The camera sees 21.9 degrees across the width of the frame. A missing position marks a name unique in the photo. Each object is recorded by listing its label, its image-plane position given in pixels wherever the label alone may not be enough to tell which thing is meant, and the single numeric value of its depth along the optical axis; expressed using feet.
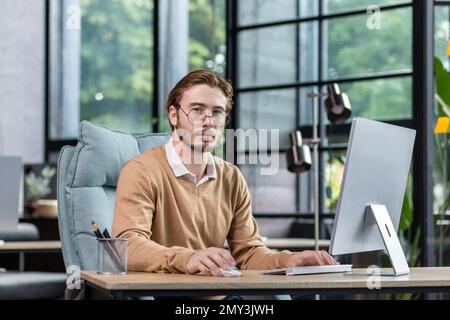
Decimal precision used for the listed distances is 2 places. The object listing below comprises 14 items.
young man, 9.53
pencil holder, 8.39
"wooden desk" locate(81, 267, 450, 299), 7.46
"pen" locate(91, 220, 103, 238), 8.72
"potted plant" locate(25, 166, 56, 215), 26.53
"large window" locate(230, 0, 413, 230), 20.59
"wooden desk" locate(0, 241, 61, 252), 15.92
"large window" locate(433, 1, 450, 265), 18.66
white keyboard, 8.73
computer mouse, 8.32
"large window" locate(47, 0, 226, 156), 26.29
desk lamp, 18.61
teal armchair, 10.85
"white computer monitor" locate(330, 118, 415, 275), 8.58
